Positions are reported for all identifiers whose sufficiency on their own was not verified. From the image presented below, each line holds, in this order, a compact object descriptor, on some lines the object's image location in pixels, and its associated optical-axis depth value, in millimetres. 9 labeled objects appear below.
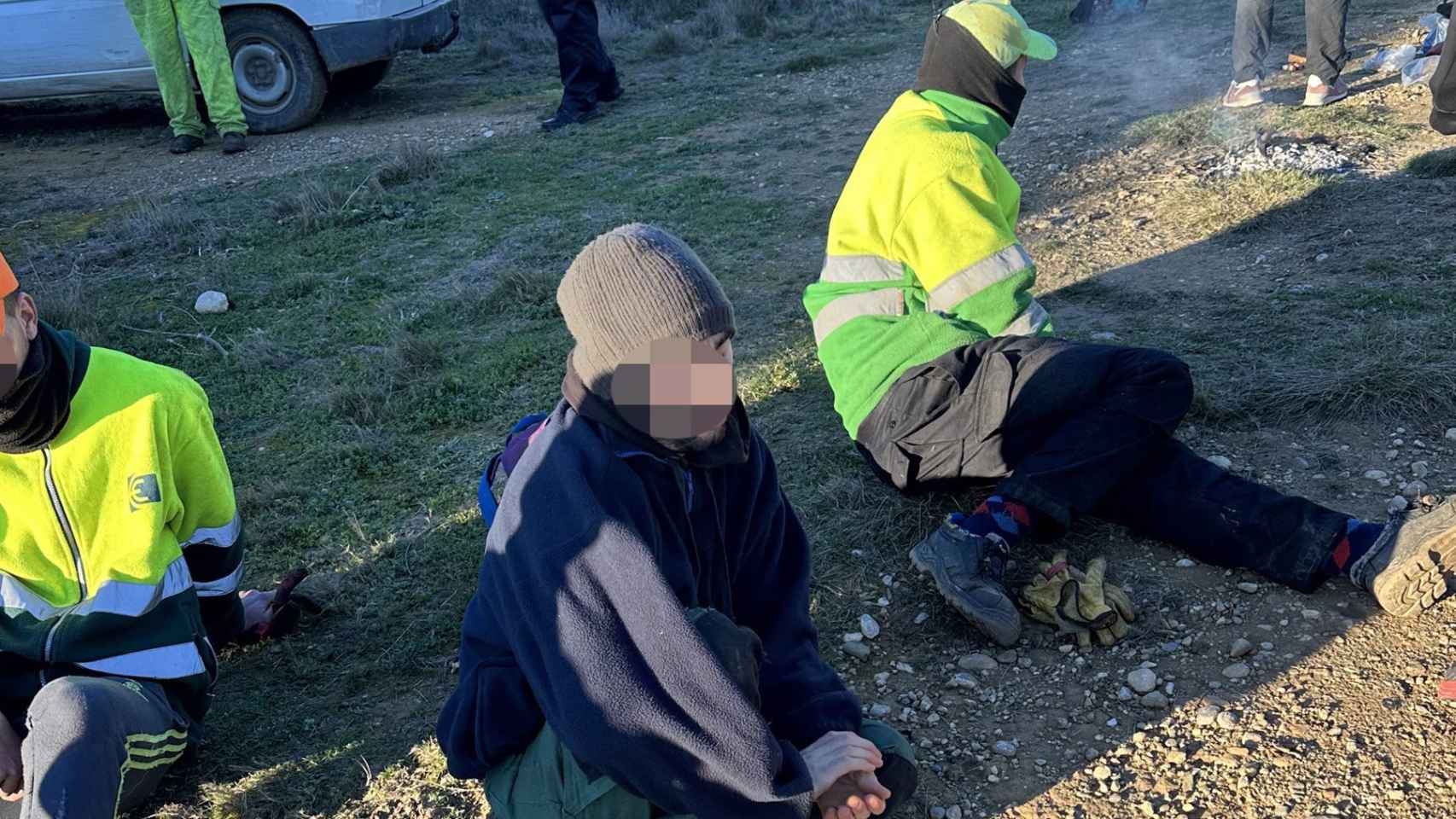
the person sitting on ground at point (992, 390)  2805
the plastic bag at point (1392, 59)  6902
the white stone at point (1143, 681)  2611
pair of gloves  2738
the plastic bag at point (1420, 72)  6355
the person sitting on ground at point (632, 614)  1828
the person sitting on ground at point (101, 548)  2355
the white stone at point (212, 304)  5480
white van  8805
